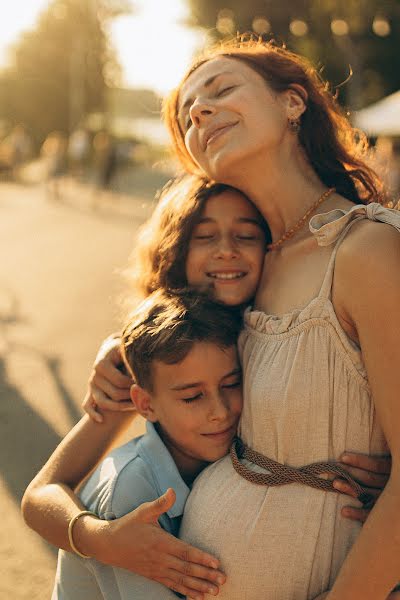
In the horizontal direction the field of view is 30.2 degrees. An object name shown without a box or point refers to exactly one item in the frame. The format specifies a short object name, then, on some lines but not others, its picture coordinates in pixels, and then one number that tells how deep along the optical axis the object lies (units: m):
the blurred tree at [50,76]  41.62
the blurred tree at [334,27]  20.36
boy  2.15
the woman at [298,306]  1.79
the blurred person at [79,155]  22.17
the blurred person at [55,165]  19.02
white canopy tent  15.50
